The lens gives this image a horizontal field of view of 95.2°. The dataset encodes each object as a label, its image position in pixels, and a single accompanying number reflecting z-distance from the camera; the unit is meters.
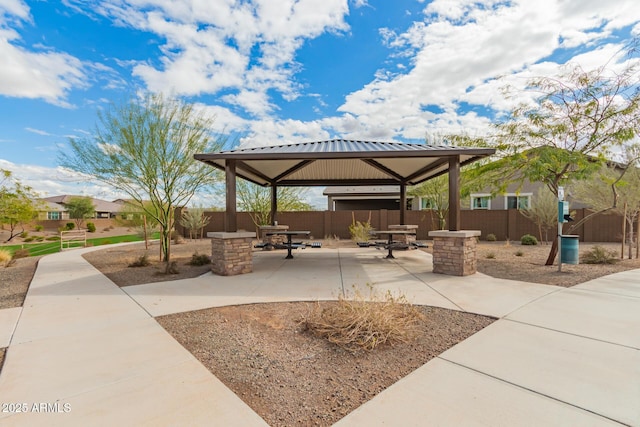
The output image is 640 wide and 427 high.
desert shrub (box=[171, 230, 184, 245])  15.90
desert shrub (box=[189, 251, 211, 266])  8.62
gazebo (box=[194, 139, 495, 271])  6.87
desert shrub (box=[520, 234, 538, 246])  13.88
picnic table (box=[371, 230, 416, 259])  8.95
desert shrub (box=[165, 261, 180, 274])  7.30
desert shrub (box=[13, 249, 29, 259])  11.06
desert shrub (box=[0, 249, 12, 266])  8.98
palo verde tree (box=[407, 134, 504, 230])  9.10
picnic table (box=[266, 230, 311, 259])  9.03
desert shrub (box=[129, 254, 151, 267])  8.45
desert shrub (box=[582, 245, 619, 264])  8.45
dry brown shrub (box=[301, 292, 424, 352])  3.23
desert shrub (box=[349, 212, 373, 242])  13.88
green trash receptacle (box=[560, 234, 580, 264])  7.18
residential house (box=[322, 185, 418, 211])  22.95
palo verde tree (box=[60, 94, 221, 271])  8.70
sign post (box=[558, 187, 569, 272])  6.90
